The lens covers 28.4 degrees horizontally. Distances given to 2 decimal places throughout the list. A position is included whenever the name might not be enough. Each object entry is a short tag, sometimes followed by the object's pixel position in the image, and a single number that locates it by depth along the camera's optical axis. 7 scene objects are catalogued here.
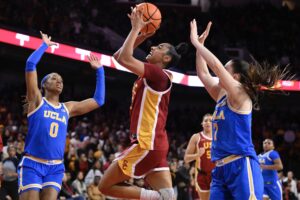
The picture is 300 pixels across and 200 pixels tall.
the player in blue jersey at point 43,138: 6.00
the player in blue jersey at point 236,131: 4.86
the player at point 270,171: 11.09
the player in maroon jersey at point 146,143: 5.58
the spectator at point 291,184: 15.89
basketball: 6.00
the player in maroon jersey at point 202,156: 8.70
